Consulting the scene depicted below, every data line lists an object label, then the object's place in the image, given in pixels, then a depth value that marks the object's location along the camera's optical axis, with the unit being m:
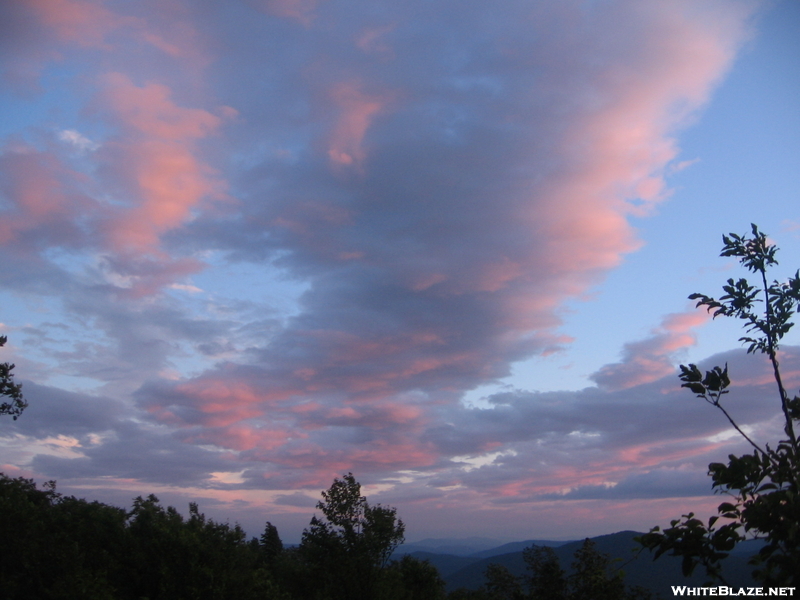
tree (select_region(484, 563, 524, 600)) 43.12
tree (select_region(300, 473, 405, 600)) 41.66
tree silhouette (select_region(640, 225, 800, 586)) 5.28
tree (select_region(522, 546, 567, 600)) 34.19
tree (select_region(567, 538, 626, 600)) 28.30
